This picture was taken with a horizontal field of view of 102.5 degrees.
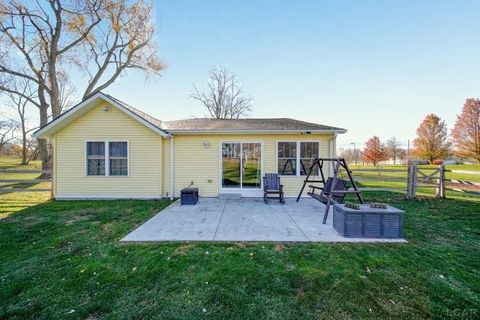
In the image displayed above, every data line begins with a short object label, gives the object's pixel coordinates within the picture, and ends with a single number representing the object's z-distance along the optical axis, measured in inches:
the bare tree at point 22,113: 866.9
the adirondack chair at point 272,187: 271.2
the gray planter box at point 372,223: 155.8
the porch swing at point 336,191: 188.1
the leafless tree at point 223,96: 952.3
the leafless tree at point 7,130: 889.1
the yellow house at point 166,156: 295.6
